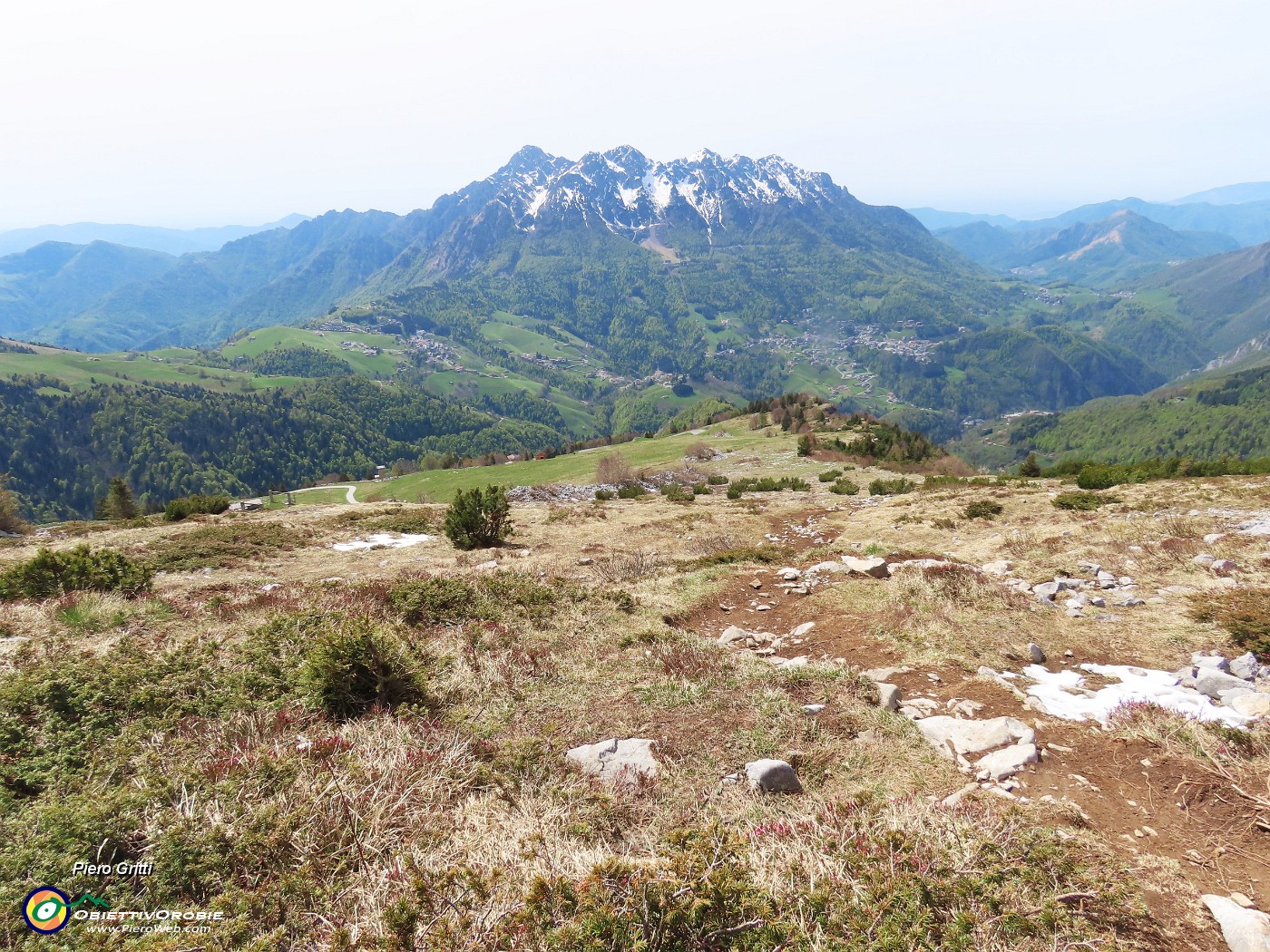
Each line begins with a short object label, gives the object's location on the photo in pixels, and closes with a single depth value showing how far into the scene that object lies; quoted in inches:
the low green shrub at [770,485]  1722.3
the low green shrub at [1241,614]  344.5
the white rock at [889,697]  291.7
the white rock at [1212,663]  323.6
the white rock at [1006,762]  229.8
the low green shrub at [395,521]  1037.2
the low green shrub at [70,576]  484.4
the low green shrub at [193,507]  1189.7
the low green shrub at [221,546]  713.0
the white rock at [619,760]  232.1
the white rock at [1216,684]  298.3
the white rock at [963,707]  289.0
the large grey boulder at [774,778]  223.1
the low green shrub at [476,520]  888.3
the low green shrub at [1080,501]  852.0
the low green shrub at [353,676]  280.5
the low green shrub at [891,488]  1457.9
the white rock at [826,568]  582.6
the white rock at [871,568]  541.6
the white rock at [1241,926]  147.5
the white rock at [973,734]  252.5
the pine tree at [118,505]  2003.0
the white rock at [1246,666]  320.3
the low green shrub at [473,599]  442.0
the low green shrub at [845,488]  1556.3
